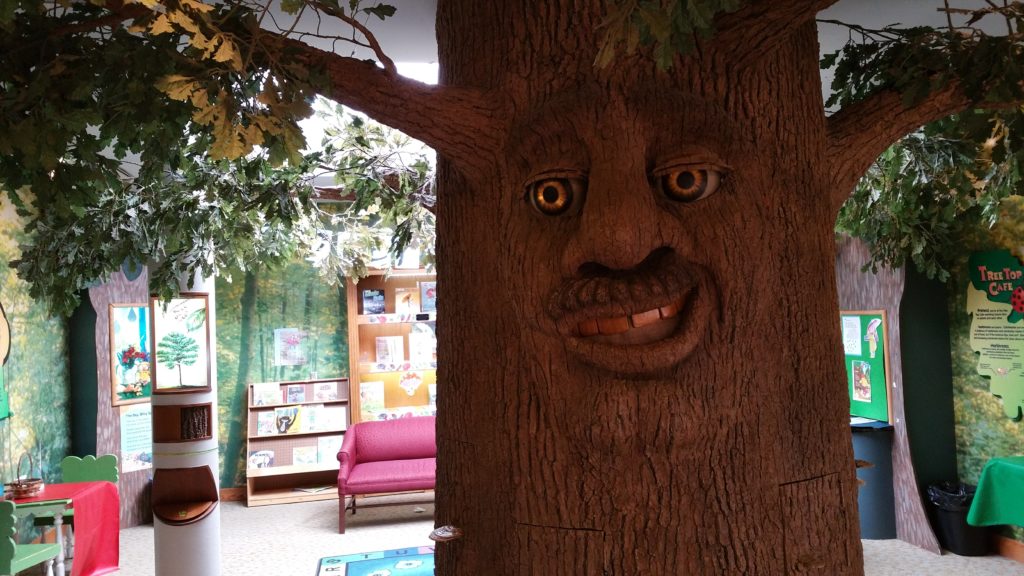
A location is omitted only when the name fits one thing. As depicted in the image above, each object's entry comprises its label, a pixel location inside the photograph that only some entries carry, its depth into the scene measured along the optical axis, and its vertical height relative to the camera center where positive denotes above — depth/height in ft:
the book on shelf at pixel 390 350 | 26.40 -0.43
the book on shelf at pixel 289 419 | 25.39 -2.54
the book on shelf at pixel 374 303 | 26.40 +1.16
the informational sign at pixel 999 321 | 16.39 -0.18
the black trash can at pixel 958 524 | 17.37 -4.68
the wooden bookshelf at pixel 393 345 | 25.93 -0.28
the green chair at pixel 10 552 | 13.34 -3.50
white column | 16.01 -3.81
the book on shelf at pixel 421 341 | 26.40 -0.17
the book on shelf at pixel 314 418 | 25.54 -2.55
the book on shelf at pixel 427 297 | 26.43 +1.29
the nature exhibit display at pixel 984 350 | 16.52 -0.82
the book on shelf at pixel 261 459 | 25.00 -3.73
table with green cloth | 14.58 -3.46
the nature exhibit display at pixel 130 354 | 22.85 -0.22
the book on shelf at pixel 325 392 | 25.98 -1.74
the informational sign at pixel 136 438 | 23.00 -2.69
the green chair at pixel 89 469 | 18.19 -2.79
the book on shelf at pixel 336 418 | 25.59 -2.58
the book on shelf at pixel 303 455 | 25.22 -3.69
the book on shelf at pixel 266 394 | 25.63 -1.71
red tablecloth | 15.66 -3.62
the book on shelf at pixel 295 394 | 25.80 -1.76
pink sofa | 22.08 -3.70
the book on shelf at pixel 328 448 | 25.34 -3.52
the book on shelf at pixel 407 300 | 26.40 +1.21
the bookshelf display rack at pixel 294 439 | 25.05 -3.17
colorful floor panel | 17.37 -5.18
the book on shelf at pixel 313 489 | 25.40 -4.87
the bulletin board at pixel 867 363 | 19.10 -1.12
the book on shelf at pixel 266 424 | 25.22 -2.66
